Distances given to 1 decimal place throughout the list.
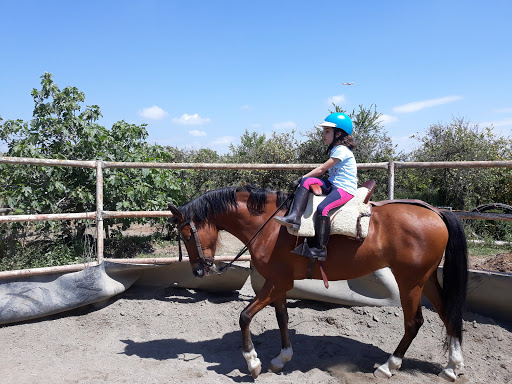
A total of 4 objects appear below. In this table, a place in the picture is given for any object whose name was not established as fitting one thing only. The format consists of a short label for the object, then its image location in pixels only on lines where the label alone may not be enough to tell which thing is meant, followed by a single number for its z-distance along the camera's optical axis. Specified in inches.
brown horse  139.8
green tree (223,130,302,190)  377.7
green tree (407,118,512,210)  456.1
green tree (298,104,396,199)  555.2
